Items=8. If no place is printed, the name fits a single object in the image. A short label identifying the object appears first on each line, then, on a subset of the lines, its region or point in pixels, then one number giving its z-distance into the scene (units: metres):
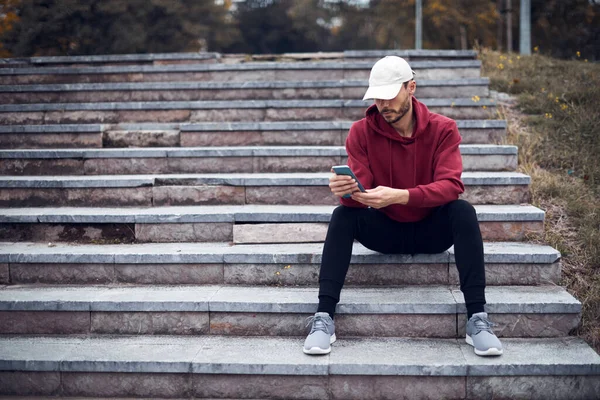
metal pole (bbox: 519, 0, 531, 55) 7.78
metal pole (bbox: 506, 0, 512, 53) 13.72
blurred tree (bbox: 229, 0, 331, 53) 23.20
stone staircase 2.79
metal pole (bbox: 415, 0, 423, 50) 12.05
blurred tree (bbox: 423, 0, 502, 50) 14.24
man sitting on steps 2.82
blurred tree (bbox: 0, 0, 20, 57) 11.38
